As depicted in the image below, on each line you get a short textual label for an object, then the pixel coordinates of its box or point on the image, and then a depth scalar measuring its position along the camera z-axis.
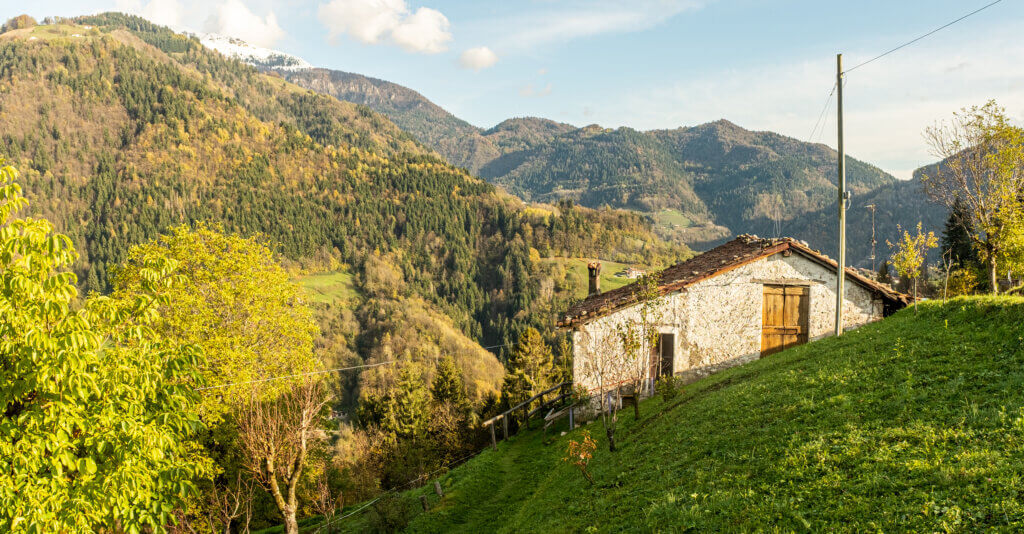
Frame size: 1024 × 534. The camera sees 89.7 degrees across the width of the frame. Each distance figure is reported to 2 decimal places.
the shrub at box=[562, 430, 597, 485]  12.06
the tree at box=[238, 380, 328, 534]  14.63
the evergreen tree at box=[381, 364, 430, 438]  55.97
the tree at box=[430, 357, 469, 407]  58.16
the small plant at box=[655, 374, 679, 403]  17.70
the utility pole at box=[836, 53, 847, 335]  17.93
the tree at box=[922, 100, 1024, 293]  21.44
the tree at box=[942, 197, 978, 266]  53.41
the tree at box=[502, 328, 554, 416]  60.37
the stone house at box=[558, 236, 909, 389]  21.55
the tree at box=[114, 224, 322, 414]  20.58
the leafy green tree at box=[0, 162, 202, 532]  6.16
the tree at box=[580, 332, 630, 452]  20.89
